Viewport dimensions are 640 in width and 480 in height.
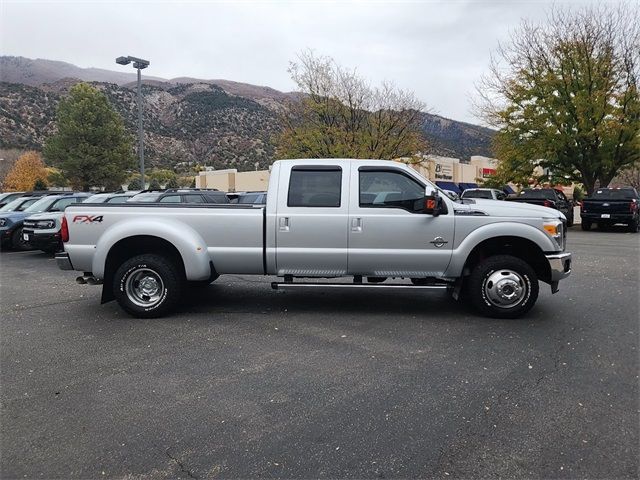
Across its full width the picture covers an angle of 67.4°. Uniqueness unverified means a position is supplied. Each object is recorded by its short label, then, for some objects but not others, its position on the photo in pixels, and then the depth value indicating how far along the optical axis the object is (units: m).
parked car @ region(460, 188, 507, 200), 20.72
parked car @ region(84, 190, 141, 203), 14.04
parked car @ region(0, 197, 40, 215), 14.73
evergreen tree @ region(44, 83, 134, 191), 39.62
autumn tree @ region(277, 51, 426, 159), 26.38
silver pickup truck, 5.91
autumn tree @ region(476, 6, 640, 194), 22.73
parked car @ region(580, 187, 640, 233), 18.97
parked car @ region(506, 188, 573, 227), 19.10
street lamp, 19.64
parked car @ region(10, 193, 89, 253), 11.81
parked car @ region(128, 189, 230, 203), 13.45
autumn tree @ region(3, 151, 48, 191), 50.50
